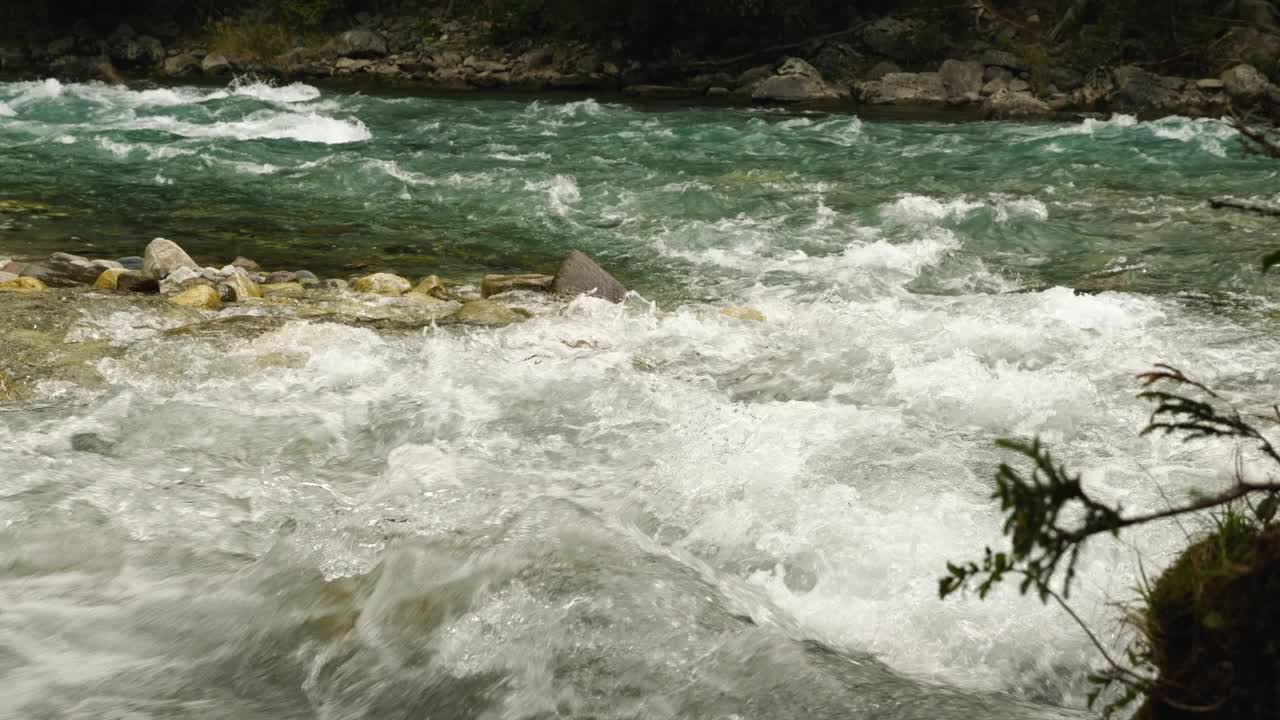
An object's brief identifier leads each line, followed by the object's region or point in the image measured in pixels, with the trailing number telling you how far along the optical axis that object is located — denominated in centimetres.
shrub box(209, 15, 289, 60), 2402
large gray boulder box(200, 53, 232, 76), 2261
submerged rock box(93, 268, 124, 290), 724
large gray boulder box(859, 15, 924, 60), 1867
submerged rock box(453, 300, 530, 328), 625
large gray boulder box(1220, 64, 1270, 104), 1566
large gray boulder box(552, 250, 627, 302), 695
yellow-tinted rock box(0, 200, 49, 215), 963
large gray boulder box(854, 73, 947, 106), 1681
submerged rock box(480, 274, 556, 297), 729
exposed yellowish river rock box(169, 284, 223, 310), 647
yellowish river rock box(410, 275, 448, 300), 719
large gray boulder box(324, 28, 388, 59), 2292
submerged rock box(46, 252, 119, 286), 735
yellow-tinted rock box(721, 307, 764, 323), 651
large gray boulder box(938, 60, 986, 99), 1684
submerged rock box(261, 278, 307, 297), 710
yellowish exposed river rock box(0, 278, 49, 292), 672
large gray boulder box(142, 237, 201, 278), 739
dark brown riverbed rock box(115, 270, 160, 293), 714
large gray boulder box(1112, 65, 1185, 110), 1568
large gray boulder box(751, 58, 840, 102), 1728
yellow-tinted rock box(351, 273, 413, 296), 721
